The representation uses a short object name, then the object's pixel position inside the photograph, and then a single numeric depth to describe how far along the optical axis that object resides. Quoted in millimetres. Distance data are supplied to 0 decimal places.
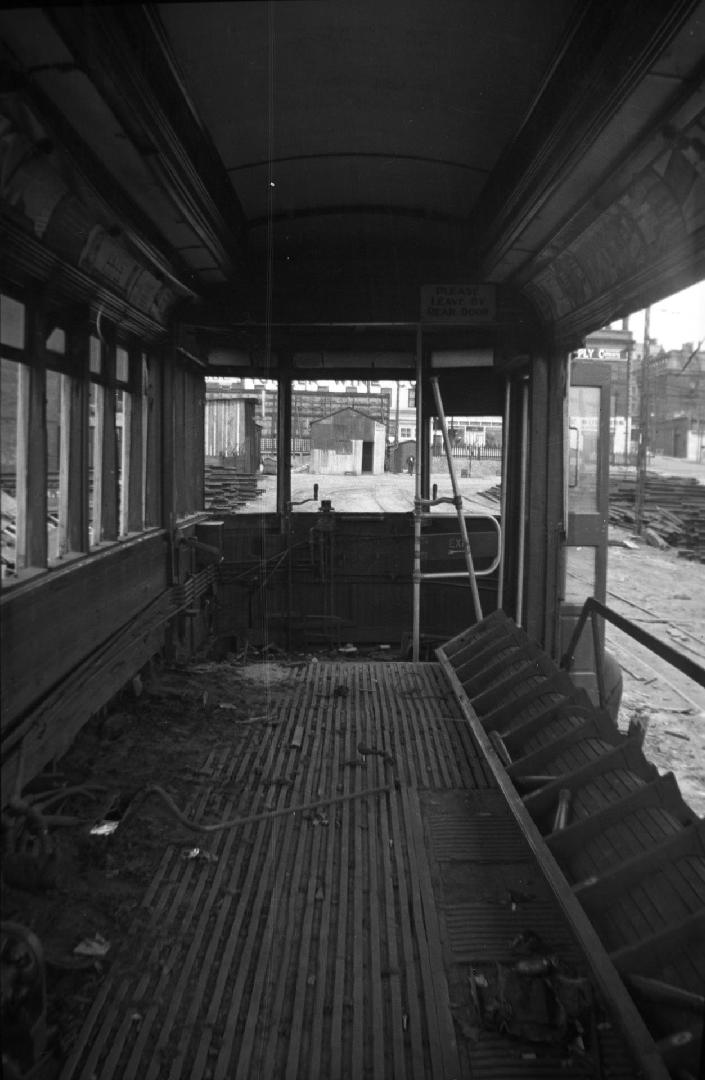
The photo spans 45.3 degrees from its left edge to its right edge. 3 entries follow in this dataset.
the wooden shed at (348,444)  8922
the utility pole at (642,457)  28594
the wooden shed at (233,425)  9164
